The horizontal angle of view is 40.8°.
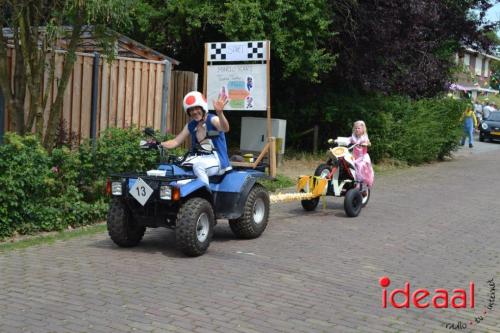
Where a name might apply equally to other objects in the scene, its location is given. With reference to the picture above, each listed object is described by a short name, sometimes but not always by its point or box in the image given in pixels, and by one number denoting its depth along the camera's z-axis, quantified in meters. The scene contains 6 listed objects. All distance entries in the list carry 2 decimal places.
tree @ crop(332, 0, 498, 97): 16.58
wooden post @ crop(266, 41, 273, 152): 11.92
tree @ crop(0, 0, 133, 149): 9.04
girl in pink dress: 10.71
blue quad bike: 7.06
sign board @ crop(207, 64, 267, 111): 12.35
